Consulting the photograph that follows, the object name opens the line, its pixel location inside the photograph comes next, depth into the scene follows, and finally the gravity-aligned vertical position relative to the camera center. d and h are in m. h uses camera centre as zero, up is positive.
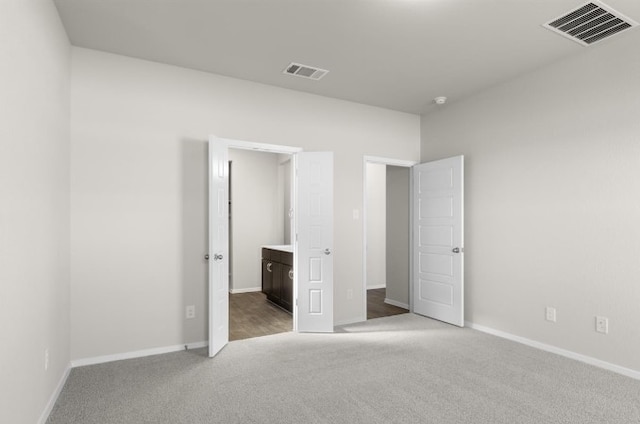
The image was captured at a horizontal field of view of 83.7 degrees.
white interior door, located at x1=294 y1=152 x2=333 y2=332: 4.18 -0.30
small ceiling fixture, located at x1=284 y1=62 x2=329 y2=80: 3.64 +1.54
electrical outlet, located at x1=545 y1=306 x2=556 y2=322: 3.54 -0.97
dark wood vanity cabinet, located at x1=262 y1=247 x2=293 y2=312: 4.93 -0.89
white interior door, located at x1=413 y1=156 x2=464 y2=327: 4.41 -0.31
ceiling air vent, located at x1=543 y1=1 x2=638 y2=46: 2.64 +1.53
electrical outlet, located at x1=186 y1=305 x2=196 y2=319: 3.60 -0.96
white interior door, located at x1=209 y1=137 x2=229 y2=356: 3.38 -0.29
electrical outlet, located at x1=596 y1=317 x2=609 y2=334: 3.14 -0.96
